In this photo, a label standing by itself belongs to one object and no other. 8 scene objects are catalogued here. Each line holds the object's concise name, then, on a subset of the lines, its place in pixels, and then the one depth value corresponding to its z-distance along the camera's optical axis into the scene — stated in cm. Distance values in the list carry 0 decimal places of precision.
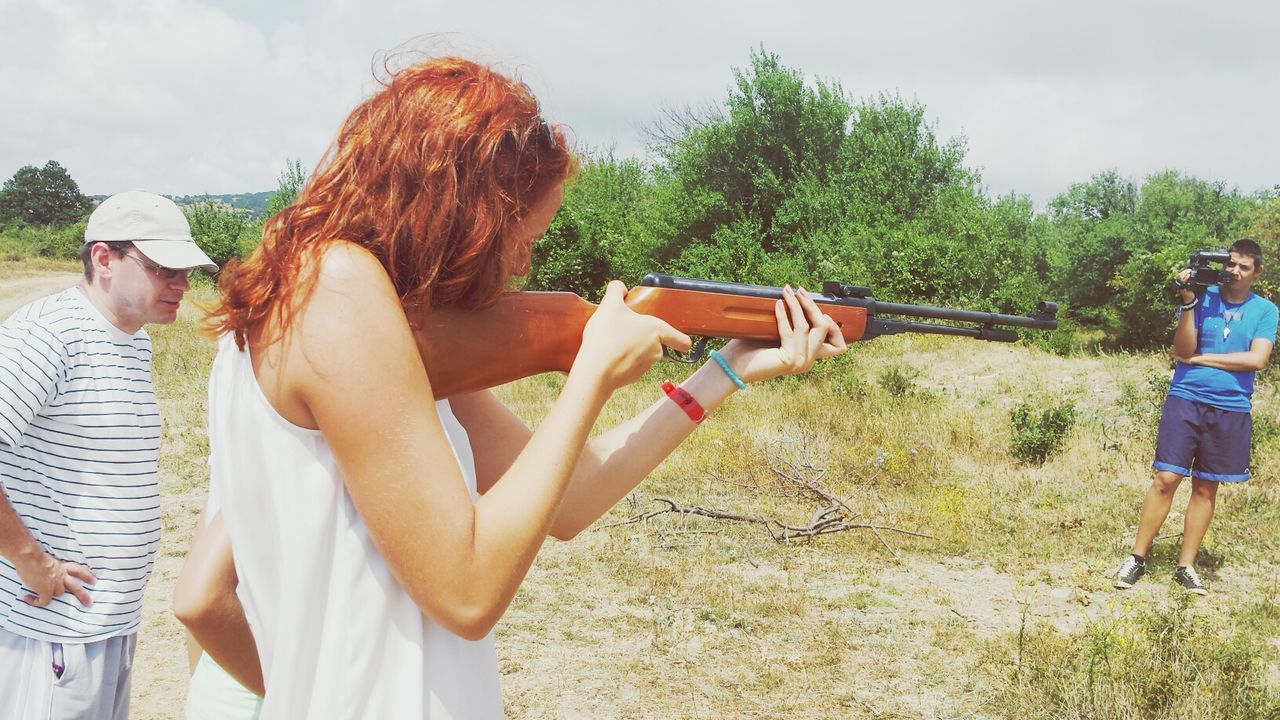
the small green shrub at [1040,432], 943
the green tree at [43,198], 5906
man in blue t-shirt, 567
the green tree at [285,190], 3177
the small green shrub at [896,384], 1262
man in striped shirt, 226
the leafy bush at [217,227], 3475
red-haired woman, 104
